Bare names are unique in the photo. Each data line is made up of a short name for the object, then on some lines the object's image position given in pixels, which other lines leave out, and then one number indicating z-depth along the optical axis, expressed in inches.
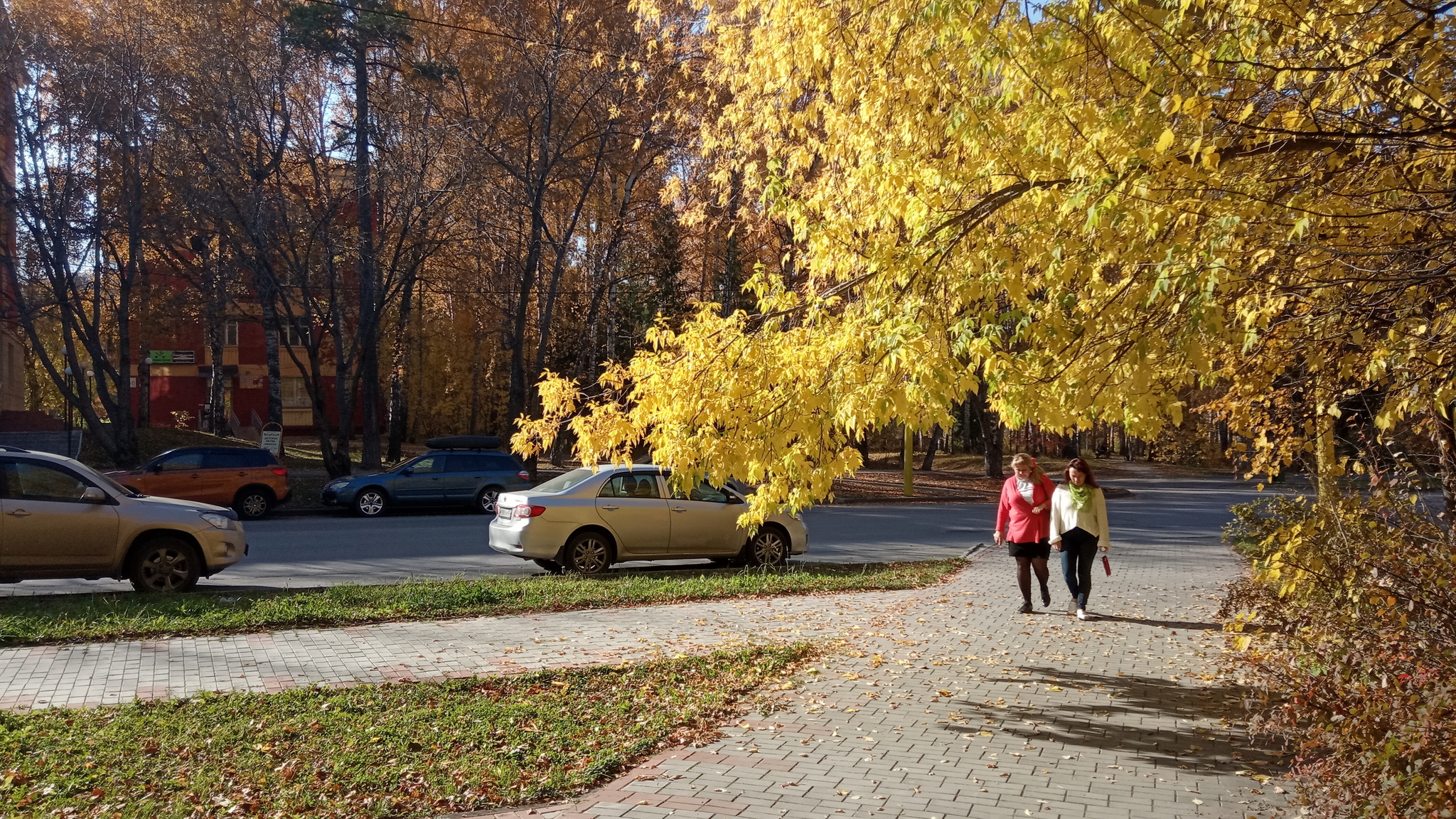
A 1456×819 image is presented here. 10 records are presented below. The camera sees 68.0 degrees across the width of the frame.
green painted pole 1213.7
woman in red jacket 427.2
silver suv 434.9
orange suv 893.2
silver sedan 544.7
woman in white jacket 419.5
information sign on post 1081.4
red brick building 2079.2
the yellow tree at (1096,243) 217.3
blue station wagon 967.0
